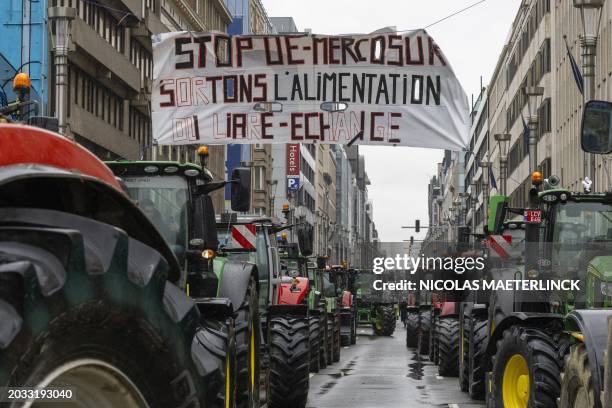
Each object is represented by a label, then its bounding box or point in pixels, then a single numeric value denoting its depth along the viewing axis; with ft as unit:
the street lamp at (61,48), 83.61
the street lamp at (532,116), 159.43
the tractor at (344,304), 129.59
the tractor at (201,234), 30.35
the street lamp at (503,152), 224.94
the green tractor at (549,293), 34.88
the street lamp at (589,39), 89.72
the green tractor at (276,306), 49.60
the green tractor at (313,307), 71.26
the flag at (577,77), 112.06
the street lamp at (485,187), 254.33
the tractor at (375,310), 177.28
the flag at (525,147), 249.14
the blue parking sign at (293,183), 369.71
